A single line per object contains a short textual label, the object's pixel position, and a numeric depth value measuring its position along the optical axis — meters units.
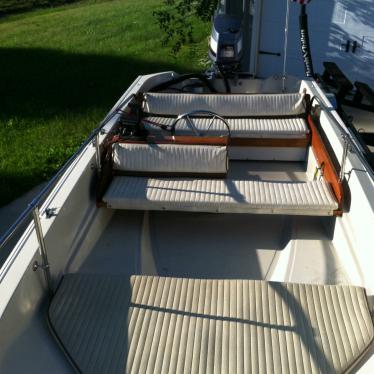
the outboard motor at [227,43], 4.93
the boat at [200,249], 1.83
